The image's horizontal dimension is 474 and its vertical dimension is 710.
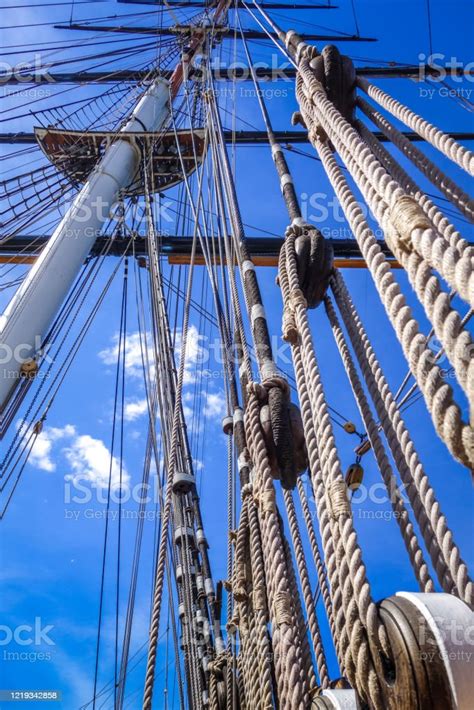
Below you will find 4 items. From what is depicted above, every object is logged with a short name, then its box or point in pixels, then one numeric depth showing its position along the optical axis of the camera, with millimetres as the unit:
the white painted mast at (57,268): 4090
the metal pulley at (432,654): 916
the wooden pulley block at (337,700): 1227
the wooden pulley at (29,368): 4137
